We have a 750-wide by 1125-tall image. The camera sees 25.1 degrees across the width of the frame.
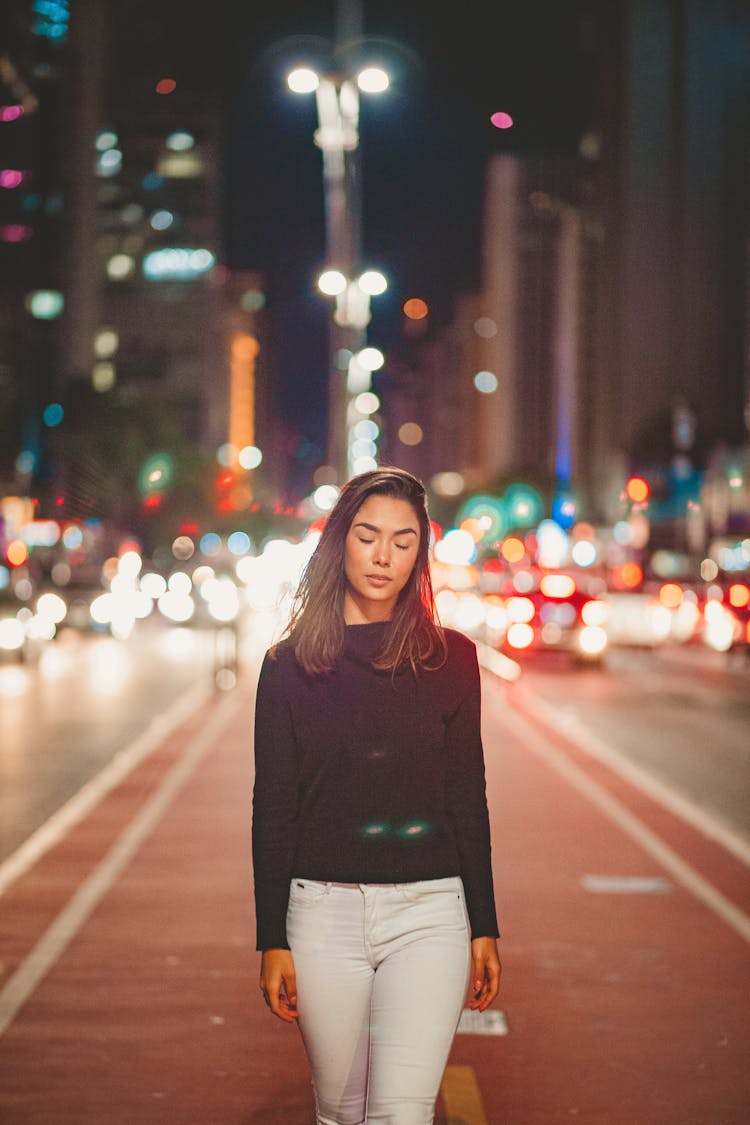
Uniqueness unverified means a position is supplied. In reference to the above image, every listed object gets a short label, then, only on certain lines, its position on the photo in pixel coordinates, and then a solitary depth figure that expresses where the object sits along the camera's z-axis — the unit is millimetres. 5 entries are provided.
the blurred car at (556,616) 28984
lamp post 25797
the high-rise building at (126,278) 71188
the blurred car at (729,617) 32312
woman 3570
